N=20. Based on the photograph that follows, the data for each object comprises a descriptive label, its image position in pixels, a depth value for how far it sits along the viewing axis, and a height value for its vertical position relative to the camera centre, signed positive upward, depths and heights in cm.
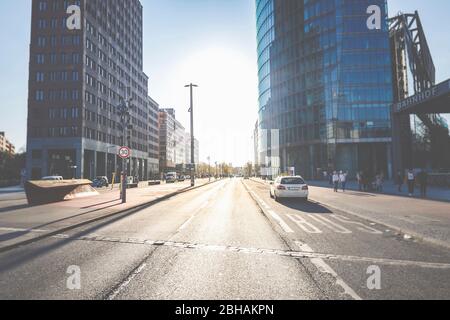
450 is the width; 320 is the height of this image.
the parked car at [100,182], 3953 -133
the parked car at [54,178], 3148 -54
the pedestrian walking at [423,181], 1816 -71
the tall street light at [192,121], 3783 +685
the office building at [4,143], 16708 +1925
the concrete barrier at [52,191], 1573 -105
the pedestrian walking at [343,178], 2422 -64
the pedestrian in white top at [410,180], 1883 -66
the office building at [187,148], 19125 +1620
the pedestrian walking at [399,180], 2194 -78
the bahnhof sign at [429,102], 2306 +639
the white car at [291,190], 1673 -111
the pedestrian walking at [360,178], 2505 -72
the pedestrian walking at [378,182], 2379 -99
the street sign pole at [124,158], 1586 +81
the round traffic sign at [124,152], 1582 +114
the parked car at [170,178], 5868 -122
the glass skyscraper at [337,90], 4966 +1464
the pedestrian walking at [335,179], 2420 -71
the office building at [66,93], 5019 +1449
